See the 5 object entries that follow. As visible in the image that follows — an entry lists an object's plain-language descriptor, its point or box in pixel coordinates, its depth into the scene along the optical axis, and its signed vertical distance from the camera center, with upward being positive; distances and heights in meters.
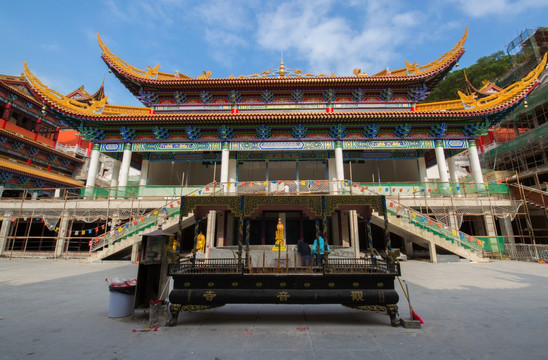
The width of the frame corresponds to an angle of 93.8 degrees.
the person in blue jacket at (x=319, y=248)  6.07 -0.22
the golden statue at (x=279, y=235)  8.80 +0.14
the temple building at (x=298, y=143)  14.35 +6.29
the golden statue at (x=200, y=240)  9.91 -0.05
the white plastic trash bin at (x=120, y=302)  5.14 -1.25
